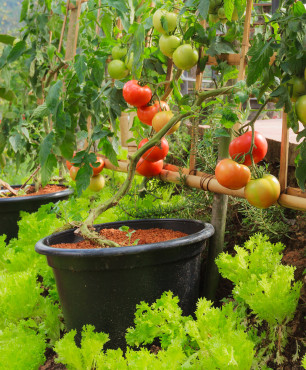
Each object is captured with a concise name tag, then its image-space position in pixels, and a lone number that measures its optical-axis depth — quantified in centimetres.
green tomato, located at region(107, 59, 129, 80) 150
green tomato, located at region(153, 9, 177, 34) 128
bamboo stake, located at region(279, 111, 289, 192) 122
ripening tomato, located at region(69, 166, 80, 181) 182
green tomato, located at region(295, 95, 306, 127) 87
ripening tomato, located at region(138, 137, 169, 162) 146
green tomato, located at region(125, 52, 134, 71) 148
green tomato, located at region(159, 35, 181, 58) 132
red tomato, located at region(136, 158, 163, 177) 158
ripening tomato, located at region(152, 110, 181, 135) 137
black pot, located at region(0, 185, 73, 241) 234
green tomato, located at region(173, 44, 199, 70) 127
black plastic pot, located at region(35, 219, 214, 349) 120
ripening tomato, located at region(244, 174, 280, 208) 111
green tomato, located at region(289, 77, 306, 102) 92
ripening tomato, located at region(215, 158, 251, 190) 110
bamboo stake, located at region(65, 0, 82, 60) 263
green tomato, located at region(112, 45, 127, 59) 152
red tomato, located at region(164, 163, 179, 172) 170
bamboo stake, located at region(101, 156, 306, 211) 116
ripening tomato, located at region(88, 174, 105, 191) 183
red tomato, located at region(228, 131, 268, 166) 114
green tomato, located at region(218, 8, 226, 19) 123
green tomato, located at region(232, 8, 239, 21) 129
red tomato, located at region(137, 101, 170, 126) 146
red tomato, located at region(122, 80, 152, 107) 138
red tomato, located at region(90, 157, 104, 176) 180
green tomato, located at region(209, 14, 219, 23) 127
